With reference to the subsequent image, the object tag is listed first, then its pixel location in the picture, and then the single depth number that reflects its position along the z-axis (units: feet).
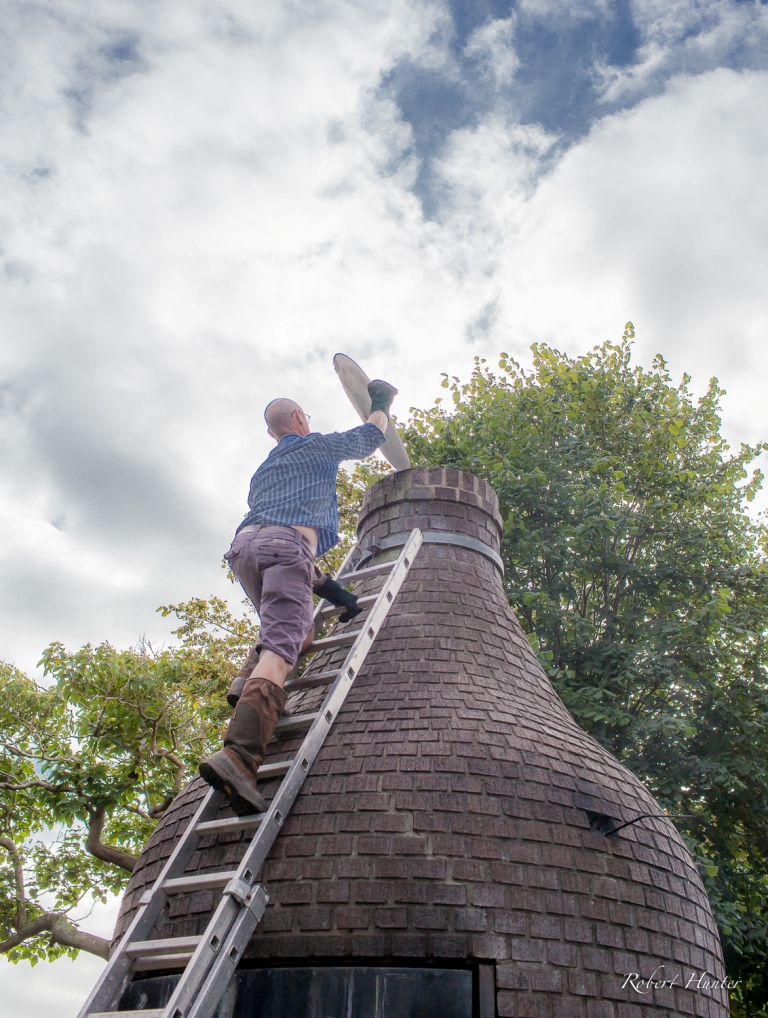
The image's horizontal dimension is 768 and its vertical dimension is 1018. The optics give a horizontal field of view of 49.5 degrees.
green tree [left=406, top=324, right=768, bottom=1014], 34.37
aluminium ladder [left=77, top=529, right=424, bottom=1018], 9.75
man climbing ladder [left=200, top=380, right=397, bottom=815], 12.34
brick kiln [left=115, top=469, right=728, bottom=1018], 11.25
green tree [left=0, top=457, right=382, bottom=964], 35.94
